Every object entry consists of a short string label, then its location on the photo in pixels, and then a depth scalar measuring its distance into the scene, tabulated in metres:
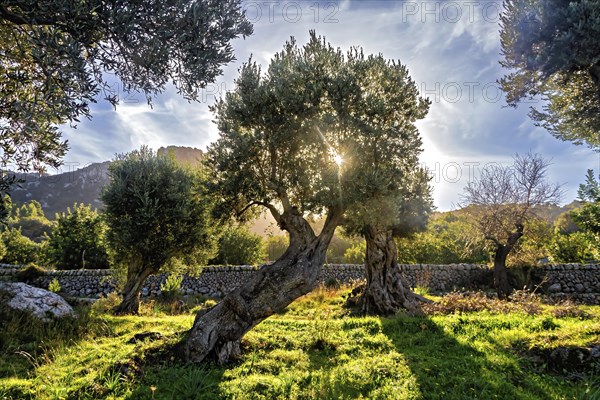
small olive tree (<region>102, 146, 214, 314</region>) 15.90
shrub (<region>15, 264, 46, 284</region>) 27.97
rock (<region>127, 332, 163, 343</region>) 9.70
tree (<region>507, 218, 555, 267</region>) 20.73
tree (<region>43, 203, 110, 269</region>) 31.61
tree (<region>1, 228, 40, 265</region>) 35.22
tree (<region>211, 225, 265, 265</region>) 32.88
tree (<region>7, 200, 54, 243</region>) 67.71
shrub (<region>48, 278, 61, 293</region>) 23.75
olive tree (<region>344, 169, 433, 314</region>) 16.25
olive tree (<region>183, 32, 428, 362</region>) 10.57
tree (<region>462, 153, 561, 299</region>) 20.39
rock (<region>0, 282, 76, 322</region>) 12.09
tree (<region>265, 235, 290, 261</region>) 44.00
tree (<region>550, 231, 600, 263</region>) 28.31
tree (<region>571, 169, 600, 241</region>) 13.41
